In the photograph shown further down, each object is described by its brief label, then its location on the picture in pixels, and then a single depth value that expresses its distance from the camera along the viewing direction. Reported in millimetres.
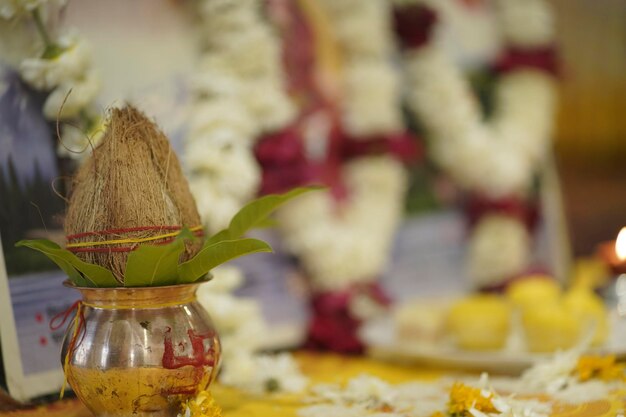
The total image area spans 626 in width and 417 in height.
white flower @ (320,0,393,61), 1546
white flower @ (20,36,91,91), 1211
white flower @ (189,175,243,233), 1319
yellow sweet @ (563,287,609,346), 1349
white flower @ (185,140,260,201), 1329
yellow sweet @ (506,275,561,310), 1410
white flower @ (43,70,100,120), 1221
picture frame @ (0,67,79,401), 1197
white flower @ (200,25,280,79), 1391
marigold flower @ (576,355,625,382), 1243
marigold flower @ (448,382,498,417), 1130
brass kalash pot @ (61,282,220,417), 1074
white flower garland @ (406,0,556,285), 1636
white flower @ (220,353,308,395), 1266
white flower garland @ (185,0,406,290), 1345
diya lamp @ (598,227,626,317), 1520
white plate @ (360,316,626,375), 1322
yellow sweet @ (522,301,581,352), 1338
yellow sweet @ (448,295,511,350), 1373
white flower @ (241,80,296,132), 1406
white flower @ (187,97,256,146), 1351
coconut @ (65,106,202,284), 1088
